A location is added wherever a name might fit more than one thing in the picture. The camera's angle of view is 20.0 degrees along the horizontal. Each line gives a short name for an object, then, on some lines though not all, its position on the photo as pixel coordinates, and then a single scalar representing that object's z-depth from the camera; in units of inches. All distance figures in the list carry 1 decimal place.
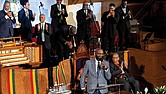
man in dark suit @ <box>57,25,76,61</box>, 489.7
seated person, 412.8
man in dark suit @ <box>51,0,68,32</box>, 517.0
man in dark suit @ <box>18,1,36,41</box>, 512.1
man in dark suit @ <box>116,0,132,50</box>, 544.4
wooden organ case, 432.1
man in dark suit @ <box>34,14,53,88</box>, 478.9
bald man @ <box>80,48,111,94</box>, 379.9
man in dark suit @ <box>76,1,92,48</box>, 534.0
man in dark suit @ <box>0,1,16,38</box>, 468.8
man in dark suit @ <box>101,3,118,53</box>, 523.4
